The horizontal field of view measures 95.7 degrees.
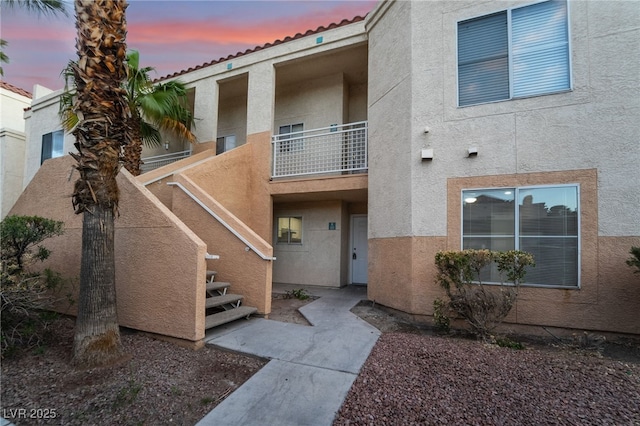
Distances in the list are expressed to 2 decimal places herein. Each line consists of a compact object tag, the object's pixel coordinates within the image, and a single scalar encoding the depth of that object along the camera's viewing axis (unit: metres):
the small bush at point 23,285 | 4.26
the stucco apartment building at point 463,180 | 4.94
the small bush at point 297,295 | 8.06
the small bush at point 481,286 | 4.97
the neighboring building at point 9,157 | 14.81
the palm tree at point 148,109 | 8.87
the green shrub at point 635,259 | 4.47
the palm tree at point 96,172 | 3.87
